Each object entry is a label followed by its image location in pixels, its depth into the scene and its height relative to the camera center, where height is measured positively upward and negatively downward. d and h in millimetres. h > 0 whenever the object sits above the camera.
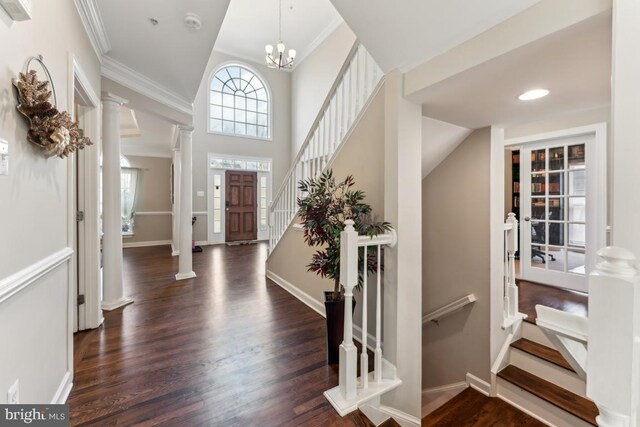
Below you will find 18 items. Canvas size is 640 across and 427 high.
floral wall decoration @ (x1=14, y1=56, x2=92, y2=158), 1127 +422
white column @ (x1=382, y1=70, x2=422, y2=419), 1774 -250
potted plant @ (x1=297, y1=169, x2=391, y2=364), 1978 -138
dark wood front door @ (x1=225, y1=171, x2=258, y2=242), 7199 +172
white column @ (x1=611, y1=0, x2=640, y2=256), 875 +290
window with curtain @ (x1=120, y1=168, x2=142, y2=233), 6395 +365
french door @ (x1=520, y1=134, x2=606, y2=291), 3102 +9
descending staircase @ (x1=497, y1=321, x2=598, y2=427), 1994 -1366
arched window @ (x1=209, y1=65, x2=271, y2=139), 7113 +2896
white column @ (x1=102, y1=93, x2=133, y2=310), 2781 +78
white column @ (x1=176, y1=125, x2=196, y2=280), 3934 +82
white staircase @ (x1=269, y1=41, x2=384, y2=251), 2305 +886
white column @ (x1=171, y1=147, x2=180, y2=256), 5758 +267
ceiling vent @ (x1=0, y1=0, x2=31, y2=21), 981 +738
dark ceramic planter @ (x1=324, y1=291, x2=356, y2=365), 1992 -831
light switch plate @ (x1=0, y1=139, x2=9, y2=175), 995 +199
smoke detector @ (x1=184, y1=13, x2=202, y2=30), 2150 +1515
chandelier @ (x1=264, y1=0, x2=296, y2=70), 5049 +2971
